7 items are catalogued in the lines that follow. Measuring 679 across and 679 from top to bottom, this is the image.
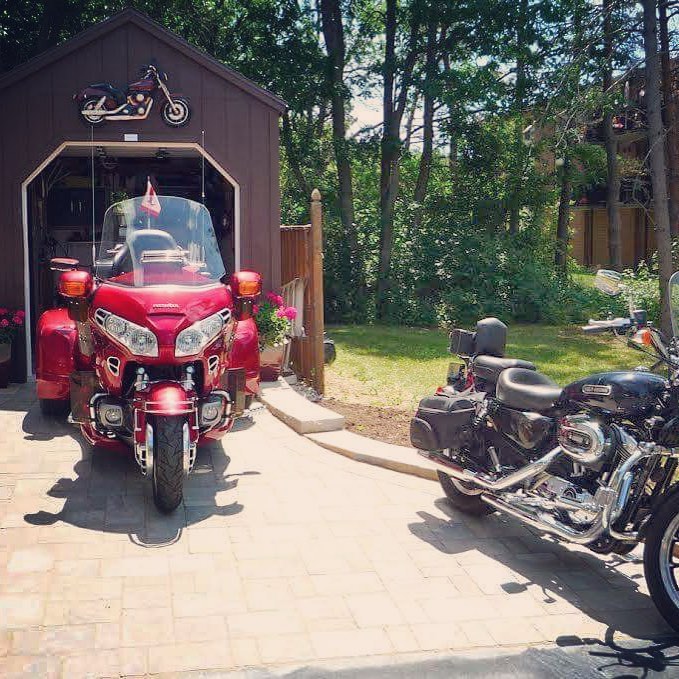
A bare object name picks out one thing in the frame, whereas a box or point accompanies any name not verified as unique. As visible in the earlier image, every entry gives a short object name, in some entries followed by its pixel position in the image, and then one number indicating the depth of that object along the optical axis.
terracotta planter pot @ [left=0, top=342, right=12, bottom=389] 8.63
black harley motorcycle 4.12
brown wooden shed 8.97
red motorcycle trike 5.23
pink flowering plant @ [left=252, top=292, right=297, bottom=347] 8.77
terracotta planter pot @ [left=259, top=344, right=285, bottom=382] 8.74
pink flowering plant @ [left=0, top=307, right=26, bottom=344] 8.65
